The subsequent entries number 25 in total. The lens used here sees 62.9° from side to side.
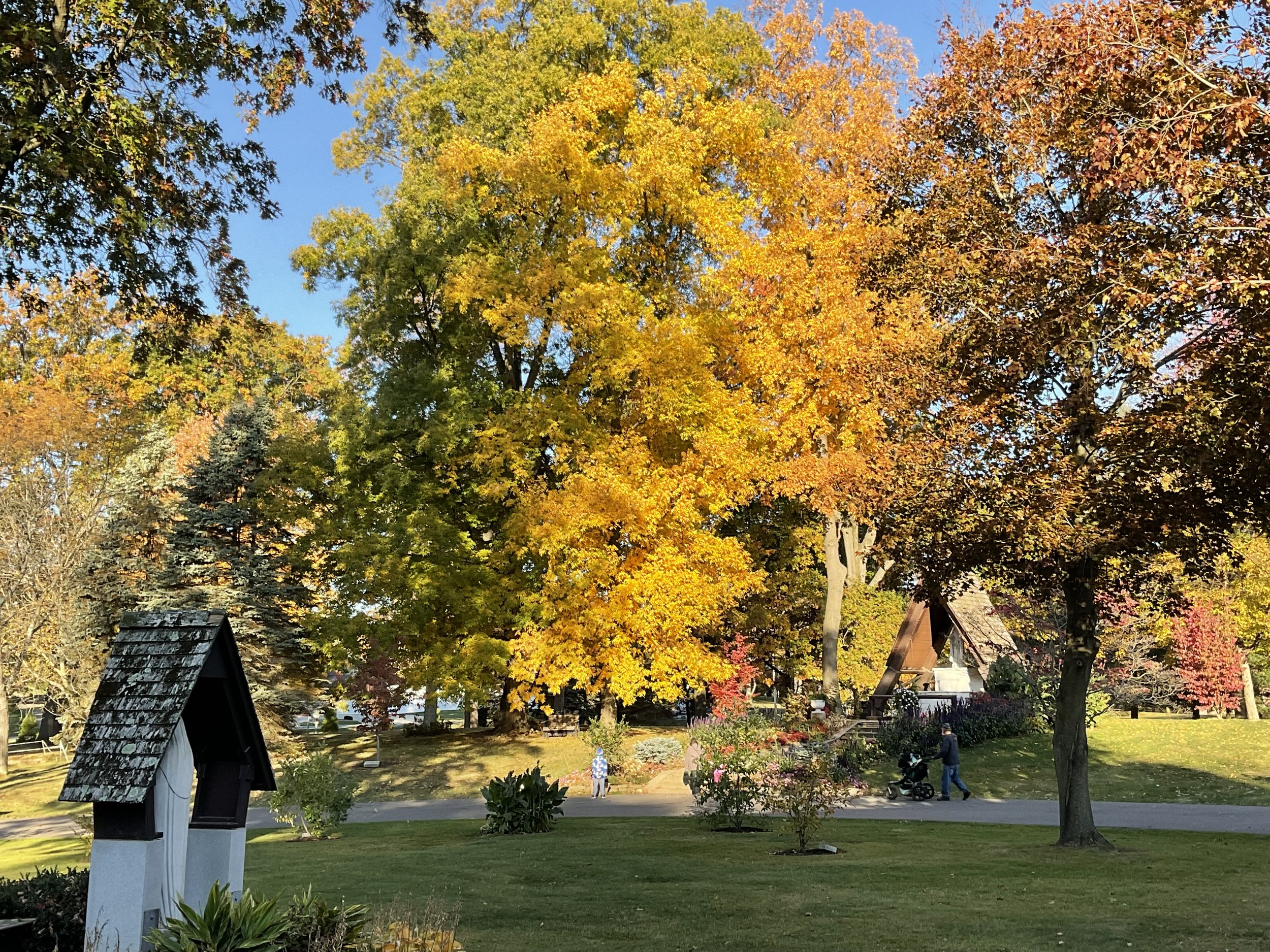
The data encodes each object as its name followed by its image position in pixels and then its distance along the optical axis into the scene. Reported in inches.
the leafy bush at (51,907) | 301.4
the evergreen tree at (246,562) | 1275.8
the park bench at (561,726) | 1384.1
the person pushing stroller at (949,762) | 953.5
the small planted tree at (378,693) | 1434.5
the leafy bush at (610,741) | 1102.4
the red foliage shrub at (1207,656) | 1467.8
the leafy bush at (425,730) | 1497.3
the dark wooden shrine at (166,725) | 274.7
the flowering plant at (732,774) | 718.5
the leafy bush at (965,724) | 1122.7
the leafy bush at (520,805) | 716.0
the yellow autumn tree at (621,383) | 1012.5
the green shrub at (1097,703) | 1349.7
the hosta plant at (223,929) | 261.0
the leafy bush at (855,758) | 1007.0
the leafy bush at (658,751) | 1176.2
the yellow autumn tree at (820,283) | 1043.9
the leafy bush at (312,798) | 745.0
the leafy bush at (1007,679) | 1389.0
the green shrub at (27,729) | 2022.6
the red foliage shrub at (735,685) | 1213.1
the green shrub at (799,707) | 1141.0
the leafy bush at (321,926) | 279.3
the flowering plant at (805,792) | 608.7
